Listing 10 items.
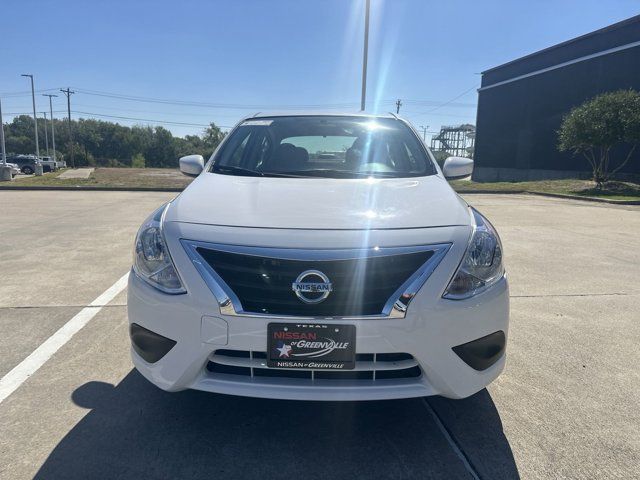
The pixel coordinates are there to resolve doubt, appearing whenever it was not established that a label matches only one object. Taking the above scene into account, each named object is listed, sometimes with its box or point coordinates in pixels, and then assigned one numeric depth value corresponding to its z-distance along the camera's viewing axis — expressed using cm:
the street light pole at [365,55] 1599
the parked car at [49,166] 4706
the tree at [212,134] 9200
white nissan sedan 195
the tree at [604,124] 1939
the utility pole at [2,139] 2404
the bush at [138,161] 8255
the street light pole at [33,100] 4369
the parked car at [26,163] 4328
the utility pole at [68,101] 6482
